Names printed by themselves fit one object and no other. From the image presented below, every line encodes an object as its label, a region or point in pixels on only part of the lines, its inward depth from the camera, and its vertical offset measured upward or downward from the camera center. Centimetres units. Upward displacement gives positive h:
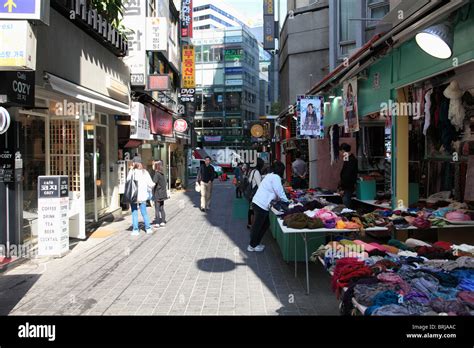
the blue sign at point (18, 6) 639 +235
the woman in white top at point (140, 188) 1069 -64
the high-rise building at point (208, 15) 9275 +3223
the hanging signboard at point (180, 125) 2508 +218
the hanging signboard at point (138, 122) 1473 +145
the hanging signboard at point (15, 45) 636 +176
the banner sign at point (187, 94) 2866 +455
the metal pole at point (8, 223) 756 -106
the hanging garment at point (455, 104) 636 +84
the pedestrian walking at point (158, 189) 1166 -73
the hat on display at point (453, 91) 642 +104
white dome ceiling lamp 550 +158
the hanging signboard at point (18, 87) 666 +122
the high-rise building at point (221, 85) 6944 +1249
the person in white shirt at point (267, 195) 820 -64
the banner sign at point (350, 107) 970 +127
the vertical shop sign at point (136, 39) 1448 +423
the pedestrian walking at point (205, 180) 1570 -67
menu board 806 -101
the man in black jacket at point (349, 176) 967 -34
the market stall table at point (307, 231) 625 -104
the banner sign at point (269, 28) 3531 +1102
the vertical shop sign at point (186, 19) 2864 +971
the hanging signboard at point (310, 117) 1206 +125
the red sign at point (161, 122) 1856 +191
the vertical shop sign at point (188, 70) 2844 +612
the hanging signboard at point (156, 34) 1518 +462
